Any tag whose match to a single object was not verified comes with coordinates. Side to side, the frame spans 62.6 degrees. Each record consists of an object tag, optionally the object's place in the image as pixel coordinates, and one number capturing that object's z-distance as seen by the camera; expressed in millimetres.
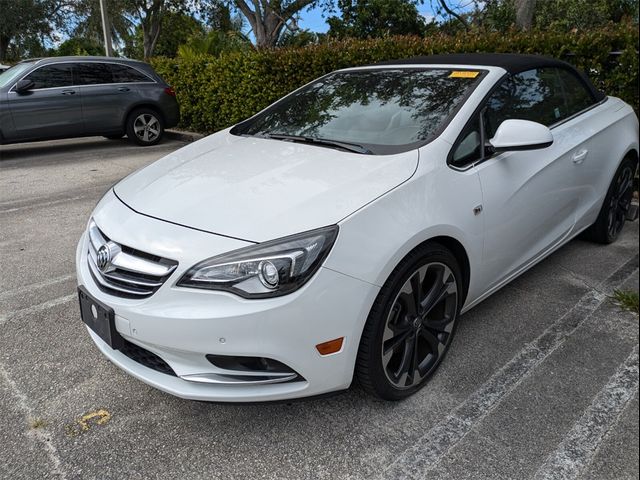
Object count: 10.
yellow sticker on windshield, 3017
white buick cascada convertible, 1963
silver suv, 8008
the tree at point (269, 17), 13547
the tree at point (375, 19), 18391
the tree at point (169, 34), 23625
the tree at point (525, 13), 8468
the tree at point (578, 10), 11048
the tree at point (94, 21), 22714
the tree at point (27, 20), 21558
